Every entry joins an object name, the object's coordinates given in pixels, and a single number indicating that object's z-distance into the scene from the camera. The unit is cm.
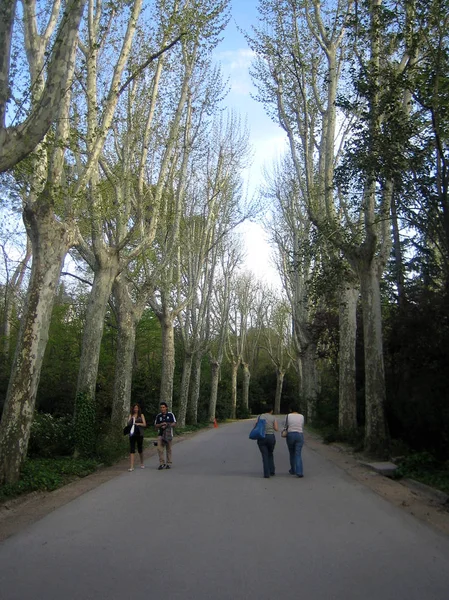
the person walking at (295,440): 1202
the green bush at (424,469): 1048
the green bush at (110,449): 1482
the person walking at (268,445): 1181
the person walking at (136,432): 1374
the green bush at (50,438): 1420
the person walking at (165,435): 1377
